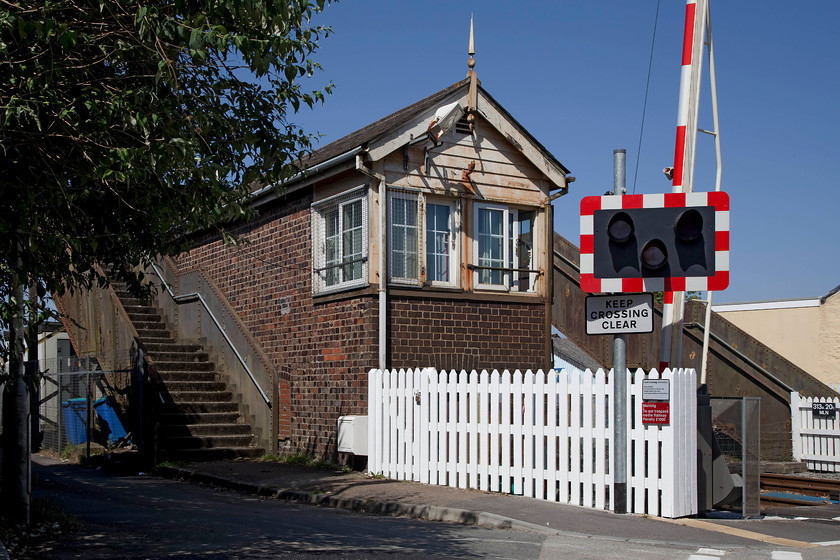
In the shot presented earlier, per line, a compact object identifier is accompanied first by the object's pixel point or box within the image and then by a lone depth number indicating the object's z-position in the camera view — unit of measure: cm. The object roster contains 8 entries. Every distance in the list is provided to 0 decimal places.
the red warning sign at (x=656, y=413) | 972
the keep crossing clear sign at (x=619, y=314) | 948
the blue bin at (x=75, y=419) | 1806
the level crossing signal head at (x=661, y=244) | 902
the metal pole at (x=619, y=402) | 973
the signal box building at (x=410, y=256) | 1478
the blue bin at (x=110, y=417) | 1756
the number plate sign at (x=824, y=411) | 1862
